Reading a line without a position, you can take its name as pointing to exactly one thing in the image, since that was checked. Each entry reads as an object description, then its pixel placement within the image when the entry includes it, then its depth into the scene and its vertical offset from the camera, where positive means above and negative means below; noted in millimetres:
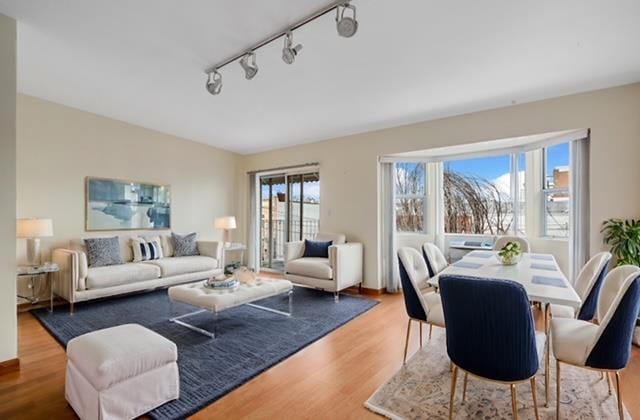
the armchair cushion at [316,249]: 4859 -617
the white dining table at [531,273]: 1839 -500
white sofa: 3674 -831
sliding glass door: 5895 -10
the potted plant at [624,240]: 2832 -291
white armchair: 4309 -816
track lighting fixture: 2061 +1383
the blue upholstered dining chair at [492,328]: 1452 -589
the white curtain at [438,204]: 4840 +96
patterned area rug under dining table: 1855 -1226
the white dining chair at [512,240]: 3736 -393
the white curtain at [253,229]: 6465 -386
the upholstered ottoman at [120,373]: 1665 -938
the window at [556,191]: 3760 +237
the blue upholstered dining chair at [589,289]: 2189 -600
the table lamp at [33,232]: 3527 -239
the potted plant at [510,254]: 2752 -399
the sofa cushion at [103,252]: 4102 -554
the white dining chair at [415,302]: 2336 -735
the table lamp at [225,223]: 5742 -229
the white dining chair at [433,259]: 3209 -524
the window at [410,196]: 4984 +237
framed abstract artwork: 4484 +97
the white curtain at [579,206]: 3324 +40
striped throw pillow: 4648 -597
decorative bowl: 2750 -449
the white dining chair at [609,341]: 1572 -752
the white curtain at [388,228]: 4730 -277
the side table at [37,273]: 3459 -702
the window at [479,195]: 4398 +222
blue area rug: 2186 -1223
